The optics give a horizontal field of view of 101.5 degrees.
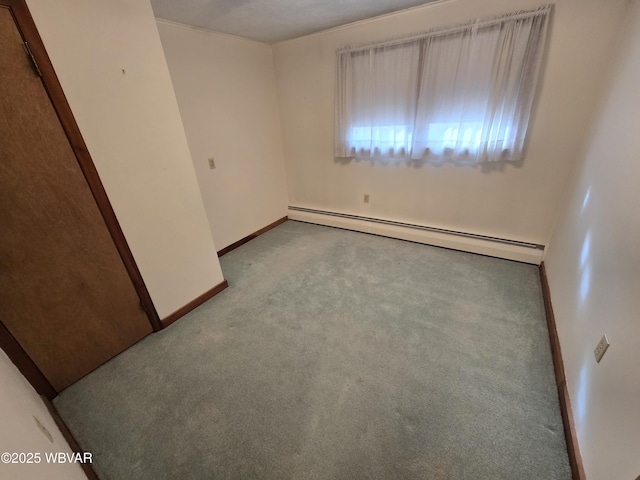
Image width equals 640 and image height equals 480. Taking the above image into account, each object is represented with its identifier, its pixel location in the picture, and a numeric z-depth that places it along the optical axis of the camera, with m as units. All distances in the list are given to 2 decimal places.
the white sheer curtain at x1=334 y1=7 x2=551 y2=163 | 2.05
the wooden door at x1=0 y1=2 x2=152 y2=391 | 1.21
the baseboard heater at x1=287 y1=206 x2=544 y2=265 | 2.51
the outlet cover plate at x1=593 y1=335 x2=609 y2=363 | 1.05
